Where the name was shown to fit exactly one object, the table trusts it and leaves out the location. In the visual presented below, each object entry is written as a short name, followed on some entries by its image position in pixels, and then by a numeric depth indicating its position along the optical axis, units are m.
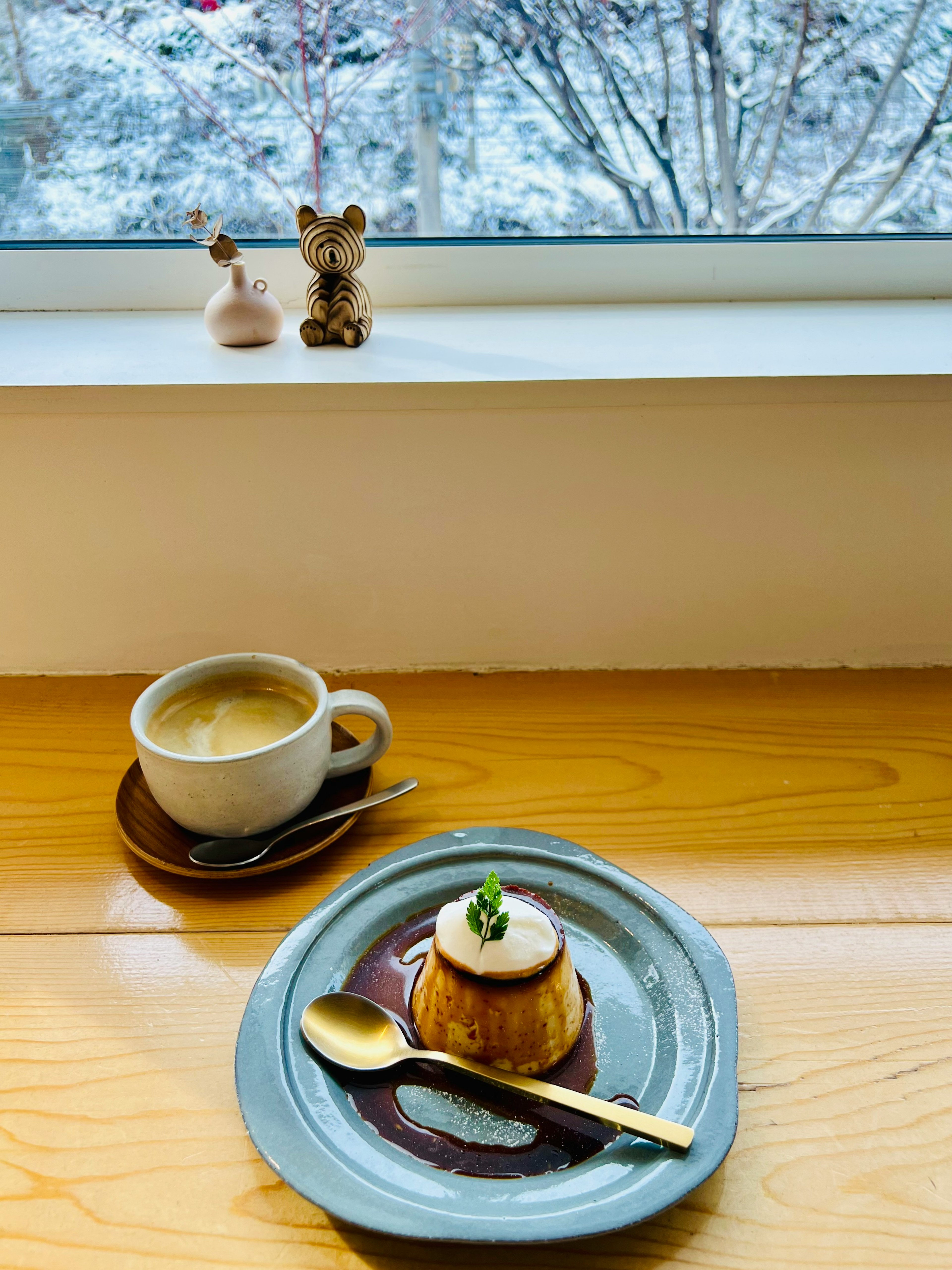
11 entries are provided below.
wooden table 0.47
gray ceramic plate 0.45
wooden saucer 0.67
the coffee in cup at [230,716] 0.68
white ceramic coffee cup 0.65
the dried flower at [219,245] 0.87
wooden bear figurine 0.87
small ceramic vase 0.89
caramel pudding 0.51
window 0.96
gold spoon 0.48
